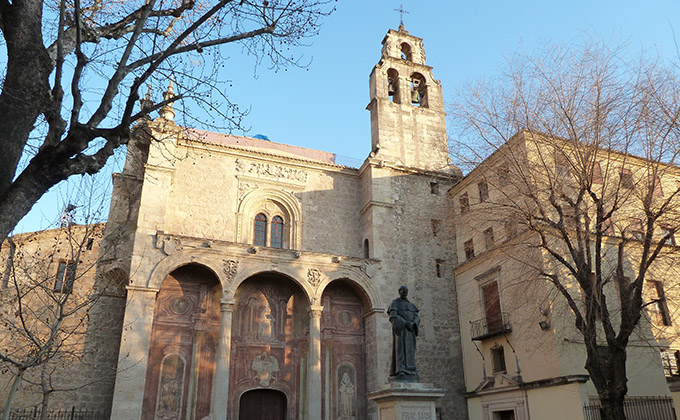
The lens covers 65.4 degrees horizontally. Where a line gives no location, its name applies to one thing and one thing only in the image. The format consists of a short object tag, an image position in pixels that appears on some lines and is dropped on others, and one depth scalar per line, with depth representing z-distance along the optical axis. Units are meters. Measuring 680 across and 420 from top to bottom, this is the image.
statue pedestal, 10.09
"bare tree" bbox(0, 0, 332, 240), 4.77
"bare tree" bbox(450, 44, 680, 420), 10.92
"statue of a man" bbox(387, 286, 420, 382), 10.86
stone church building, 17.31
